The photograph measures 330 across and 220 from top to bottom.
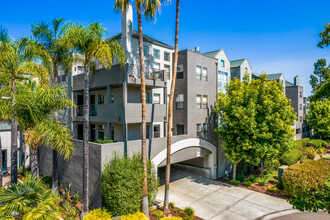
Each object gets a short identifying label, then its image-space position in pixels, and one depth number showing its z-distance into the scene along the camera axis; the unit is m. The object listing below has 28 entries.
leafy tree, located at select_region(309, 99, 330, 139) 37.25
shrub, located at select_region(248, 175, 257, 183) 20.84
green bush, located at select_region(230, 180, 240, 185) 20.22
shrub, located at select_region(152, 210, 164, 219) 13.28
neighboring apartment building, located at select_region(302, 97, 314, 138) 46.95
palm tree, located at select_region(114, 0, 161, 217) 12.09
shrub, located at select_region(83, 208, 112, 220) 10.61
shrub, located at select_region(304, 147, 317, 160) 29.00
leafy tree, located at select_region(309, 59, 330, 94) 50.66
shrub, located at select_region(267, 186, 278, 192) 18.25
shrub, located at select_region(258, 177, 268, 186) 19.83
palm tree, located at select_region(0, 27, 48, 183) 11.39
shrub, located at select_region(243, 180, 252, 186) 19.84
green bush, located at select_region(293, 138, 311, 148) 33.14
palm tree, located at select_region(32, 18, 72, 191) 13.71
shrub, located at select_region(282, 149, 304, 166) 24.48
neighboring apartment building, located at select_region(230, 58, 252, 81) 28.40
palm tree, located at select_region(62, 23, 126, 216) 11.96
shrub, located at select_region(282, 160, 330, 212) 16.22
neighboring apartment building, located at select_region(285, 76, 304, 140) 41.03
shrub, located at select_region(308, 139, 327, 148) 35.66
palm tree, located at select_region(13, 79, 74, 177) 11.05
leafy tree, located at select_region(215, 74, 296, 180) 18.50
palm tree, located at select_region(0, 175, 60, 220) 7.37
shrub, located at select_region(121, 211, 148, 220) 10.16
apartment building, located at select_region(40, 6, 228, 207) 15.05
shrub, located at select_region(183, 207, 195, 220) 13.20
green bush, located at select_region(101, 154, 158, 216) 11.95
